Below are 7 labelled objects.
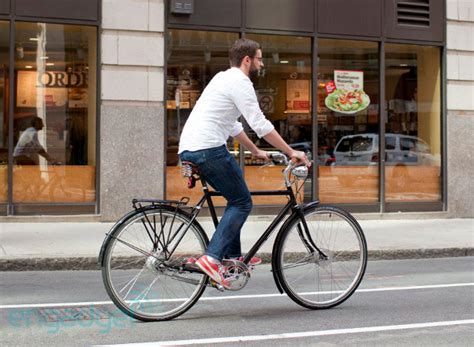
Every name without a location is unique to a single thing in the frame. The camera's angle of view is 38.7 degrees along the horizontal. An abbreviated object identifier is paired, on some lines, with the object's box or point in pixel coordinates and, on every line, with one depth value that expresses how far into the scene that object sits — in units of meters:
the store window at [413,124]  13.62
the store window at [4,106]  11.43
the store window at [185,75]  12.28
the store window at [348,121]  13.18
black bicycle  5.28
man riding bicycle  5.27
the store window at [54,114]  11.59
